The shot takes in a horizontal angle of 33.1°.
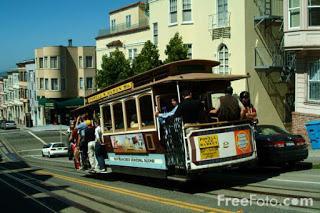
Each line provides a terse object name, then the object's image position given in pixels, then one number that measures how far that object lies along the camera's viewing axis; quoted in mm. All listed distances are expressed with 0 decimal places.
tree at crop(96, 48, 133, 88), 42812
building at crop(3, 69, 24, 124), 104500
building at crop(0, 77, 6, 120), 124288
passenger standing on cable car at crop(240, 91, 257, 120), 13828
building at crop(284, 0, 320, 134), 25969
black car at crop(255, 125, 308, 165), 14578
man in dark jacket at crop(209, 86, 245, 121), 12141
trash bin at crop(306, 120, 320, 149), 22953
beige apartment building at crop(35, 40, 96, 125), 80188
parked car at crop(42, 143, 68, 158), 43625
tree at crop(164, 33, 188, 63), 34281
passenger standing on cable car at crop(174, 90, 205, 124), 11492
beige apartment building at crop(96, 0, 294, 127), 32438
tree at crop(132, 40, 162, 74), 36938
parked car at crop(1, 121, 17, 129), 81875
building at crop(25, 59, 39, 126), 87562
